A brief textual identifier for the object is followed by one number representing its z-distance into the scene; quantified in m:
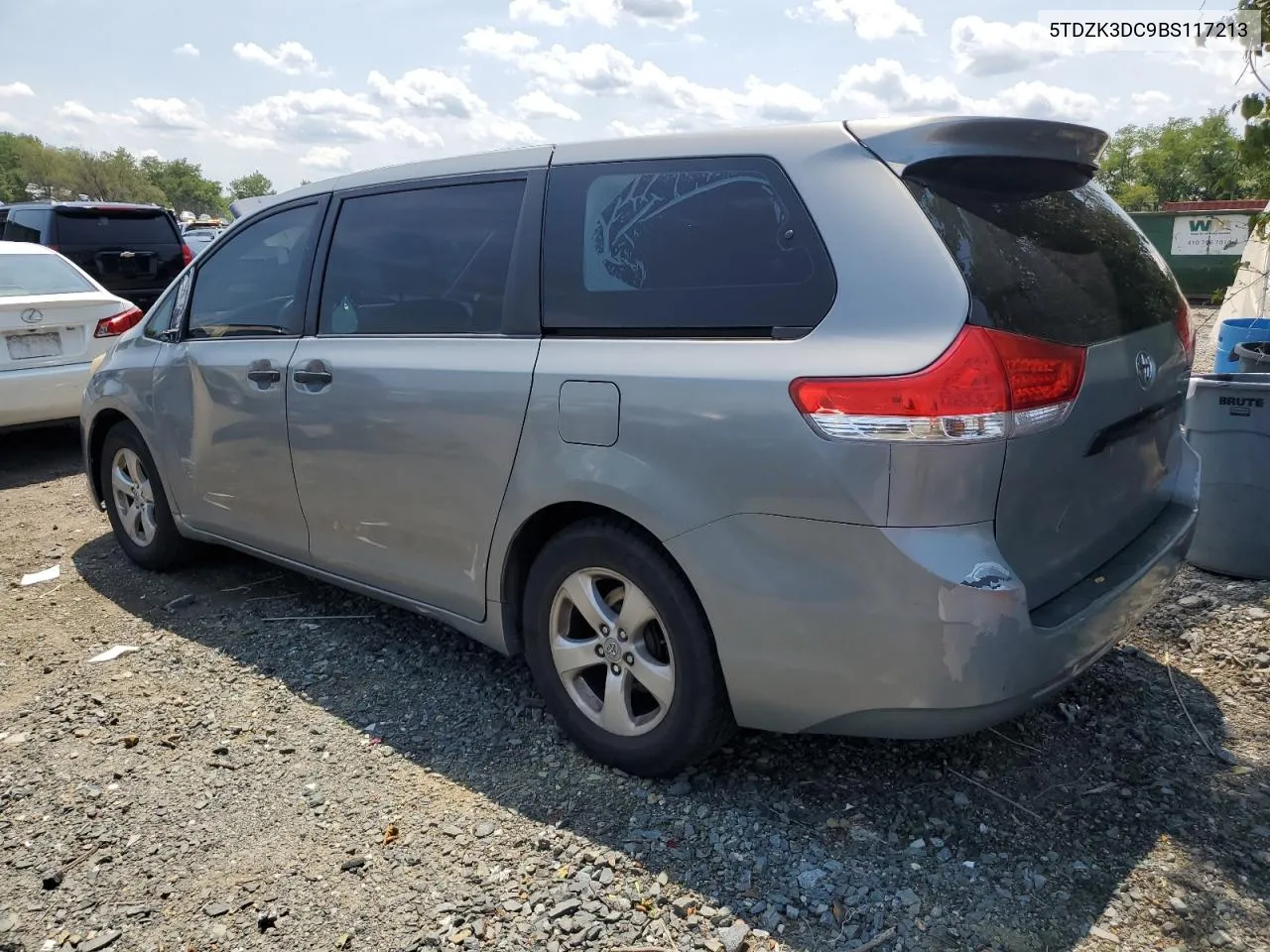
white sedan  6.77
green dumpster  17.86
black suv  9.99
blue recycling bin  6.00
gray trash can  3.99
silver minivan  2.25
